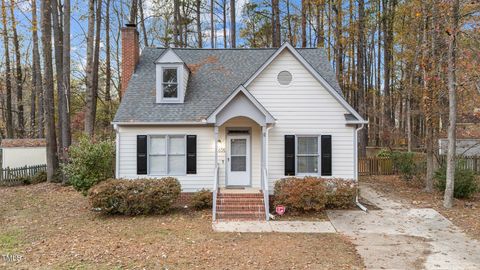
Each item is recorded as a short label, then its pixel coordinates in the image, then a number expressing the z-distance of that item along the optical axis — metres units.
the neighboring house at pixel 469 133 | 19.22
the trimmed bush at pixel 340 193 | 11.27
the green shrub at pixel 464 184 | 12.82
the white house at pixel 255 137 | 11.96
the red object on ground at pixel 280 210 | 10.73
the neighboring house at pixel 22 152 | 19.58
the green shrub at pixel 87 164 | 11.91
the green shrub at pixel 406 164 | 16.84
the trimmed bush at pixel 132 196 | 10.33
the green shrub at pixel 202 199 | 11.27
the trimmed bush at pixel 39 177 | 17.61
